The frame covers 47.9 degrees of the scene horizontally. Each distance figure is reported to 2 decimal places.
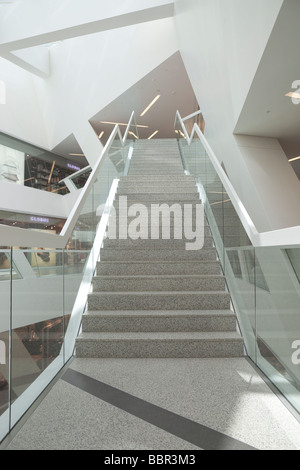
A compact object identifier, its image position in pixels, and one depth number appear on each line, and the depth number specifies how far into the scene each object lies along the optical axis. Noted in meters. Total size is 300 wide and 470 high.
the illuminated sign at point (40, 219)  14.91
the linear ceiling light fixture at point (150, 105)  13.38
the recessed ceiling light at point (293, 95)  4.82
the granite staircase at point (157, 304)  2.86
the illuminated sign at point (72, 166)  18.69
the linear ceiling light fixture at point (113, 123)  14.66
